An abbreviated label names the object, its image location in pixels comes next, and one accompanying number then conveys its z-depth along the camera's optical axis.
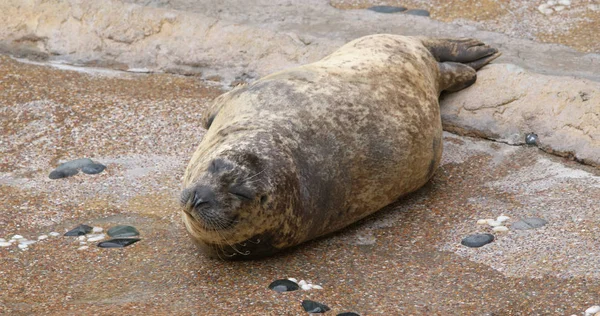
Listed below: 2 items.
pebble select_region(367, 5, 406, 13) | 14.62
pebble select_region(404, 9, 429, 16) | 14.46
